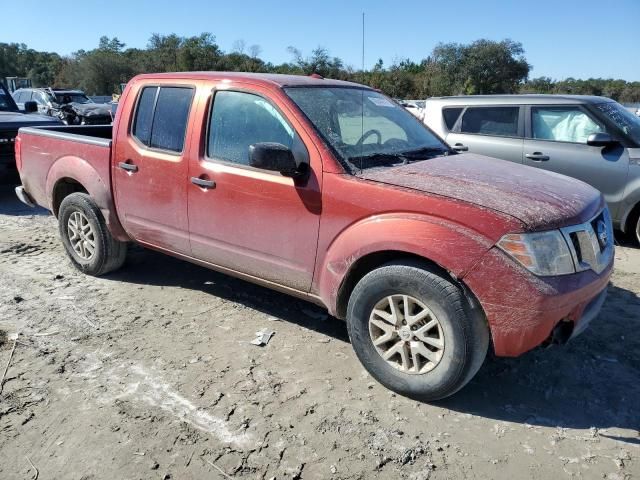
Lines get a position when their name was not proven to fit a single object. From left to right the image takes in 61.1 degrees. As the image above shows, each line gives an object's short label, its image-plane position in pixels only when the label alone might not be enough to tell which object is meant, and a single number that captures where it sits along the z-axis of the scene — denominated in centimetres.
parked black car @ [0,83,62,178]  818
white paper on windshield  426
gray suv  608
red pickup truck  278
